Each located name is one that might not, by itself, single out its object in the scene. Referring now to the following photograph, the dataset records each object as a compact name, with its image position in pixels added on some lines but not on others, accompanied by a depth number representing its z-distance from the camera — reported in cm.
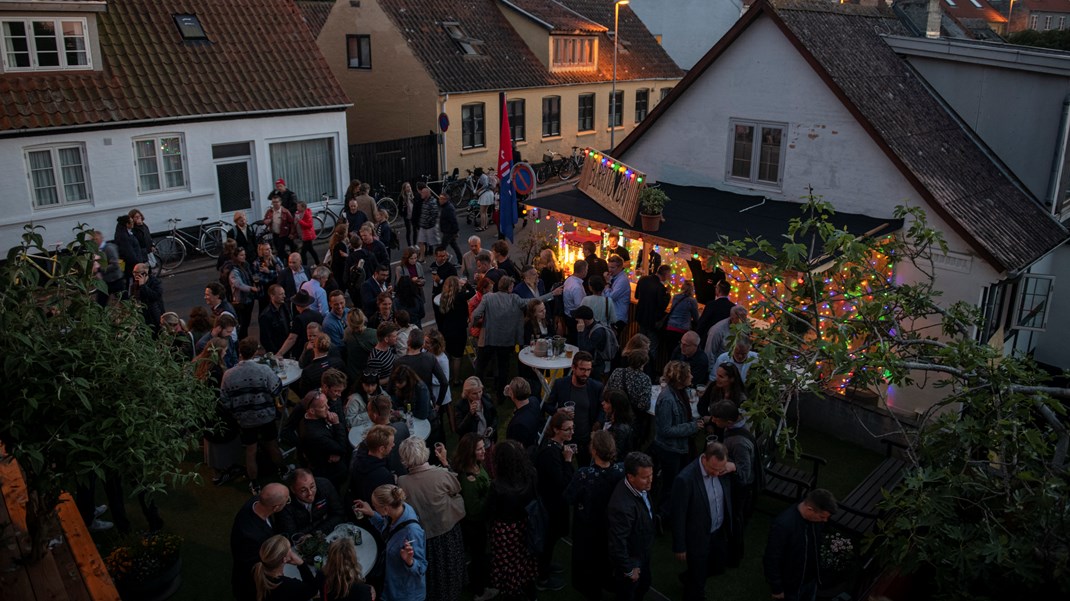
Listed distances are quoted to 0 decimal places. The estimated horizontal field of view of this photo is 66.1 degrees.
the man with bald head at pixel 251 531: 634
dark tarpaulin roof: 1282
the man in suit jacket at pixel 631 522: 677
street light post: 2910
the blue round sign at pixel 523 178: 1622
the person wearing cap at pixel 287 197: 1911
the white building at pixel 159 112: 1716
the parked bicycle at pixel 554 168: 3039
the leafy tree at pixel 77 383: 558
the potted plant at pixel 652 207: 1307
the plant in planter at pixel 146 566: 750
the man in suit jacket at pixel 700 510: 709
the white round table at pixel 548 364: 1061
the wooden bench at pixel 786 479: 888
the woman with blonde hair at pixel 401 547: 636
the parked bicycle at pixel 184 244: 1864
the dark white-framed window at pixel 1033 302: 1317
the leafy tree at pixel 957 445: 566
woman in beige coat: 680
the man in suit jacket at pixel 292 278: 1214
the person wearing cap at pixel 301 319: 1062
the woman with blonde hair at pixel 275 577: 574
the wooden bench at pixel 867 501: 817
